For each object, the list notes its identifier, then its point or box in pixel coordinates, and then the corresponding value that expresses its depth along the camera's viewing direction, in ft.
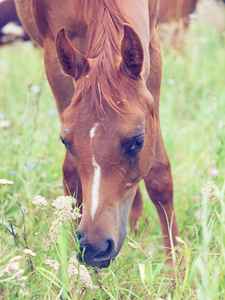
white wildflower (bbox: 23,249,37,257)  9.42
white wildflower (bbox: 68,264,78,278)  9.38
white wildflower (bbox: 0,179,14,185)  9.62
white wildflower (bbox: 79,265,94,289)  9.30
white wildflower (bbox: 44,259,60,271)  9.29
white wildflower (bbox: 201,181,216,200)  9.50
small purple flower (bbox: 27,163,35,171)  11.53
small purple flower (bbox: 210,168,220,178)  11.07
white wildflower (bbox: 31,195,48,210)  9.62
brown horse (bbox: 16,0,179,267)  9.50
